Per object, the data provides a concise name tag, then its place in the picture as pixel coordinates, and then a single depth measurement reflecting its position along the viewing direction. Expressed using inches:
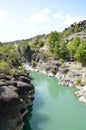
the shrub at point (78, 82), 928.4
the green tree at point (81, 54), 1164.7
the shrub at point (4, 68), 640.5
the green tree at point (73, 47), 1301.1
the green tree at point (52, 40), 1532.3
